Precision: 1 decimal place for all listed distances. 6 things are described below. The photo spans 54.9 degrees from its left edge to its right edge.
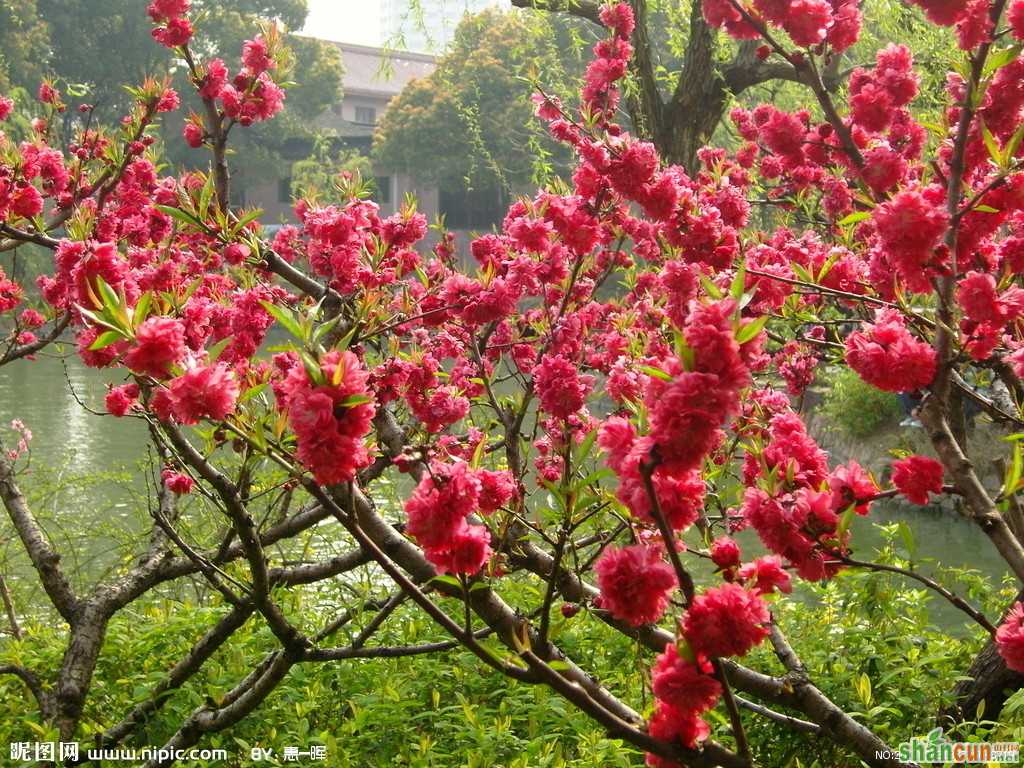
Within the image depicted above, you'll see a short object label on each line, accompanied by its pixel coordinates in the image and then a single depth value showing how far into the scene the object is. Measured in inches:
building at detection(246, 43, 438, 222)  1196.5
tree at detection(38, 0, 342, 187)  1014.4
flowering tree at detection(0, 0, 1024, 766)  44.8
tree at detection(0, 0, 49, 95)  869.8
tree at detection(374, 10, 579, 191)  995.9
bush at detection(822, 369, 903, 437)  413.7
